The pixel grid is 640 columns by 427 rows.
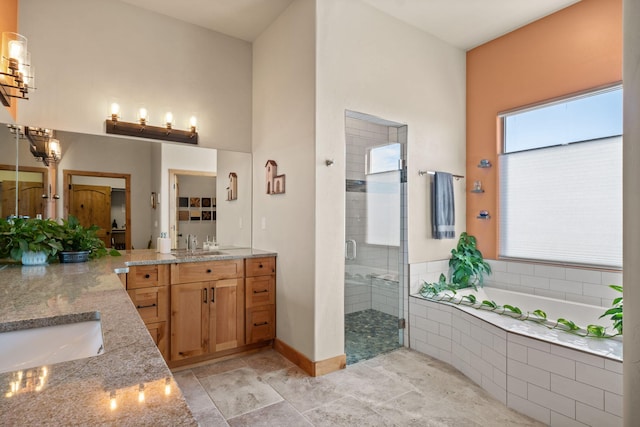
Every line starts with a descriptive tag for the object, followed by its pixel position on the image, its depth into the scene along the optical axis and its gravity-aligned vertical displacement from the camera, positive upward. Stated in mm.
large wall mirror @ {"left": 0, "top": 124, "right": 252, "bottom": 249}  2590 +236
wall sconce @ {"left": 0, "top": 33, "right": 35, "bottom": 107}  1865 +824
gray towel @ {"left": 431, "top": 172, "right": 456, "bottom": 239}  3553 +95
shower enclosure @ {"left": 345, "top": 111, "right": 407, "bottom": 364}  3074 -197
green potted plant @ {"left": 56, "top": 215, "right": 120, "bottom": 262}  2311 -184
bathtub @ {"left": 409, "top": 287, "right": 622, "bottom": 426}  1975 -961
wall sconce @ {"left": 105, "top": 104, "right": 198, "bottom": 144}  2956 +763
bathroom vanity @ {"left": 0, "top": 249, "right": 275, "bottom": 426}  602 -333
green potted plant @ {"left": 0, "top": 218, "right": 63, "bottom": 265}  2119 -166
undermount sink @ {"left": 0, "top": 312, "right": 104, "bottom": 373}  1101 -423
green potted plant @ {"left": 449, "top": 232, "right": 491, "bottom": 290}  3650 -534
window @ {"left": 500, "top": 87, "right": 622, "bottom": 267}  2859 +302
